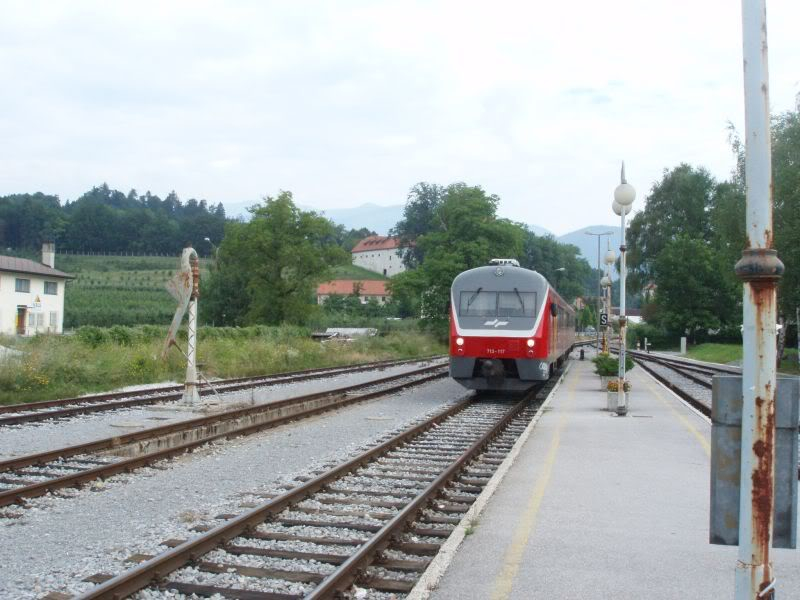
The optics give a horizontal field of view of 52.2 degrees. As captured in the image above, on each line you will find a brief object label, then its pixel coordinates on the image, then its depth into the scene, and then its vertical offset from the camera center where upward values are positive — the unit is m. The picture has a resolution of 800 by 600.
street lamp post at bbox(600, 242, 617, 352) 27.67 +2.17
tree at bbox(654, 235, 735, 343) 64.81 +4.18
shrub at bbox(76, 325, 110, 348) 28.84 -0.26
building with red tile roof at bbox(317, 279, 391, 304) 130.62 +7.23
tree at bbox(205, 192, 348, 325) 59.22 +5.55
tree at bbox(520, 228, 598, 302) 104.88 +9.83
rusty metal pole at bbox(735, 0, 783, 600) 3.23 -0.16
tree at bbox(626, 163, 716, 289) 74.19 +11.23
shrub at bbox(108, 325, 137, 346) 30.12 -0.24
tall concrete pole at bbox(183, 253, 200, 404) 16.27 -0.51
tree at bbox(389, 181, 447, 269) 105.25 +15.86
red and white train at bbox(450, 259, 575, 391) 18.59 +0.16
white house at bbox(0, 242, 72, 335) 52.53 +2.11
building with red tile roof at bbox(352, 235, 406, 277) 159.12 +15.73
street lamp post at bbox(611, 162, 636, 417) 16.27 +2.67
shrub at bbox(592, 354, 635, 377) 23.38 -0.83
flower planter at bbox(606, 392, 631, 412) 17.28 -1.34
